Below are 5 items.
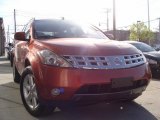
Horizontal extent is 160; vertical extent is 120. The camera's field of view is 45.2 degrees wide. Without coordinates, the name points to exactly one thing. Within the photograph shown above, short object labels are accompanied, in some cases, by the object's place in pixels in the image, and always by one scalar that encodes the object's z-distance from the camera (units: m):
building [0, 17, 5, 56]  28.03
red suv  2.49
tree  46.01
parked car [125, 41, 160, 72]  5.60
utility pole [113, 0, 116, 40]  15.52
